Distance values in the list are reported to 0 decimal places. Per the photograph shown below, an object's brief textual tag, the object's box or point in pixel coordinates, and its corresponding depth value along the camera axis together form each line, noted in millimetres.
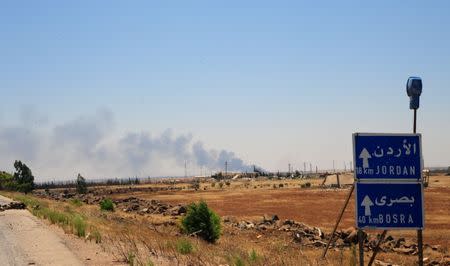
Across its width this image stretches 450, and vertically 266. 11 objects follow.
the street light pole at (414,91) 9297
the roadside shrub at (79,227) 20506
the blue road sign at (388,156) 8641
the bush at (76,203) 50800
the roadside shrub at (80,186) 96062
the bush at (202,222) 22391
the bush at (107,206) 45725
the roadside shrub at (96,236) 18328
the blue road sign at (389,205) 8547
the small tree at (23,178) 86125
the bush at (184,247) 14953
